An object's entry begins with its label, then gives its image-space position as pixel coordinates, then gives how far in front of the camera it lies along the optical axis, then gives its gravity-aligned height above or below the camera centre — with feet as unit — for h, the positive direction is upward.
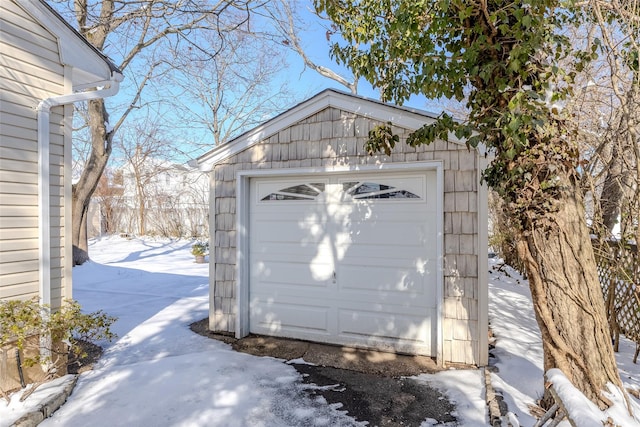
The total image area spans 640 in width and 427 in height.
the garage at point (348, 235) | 12.96 -0.84
